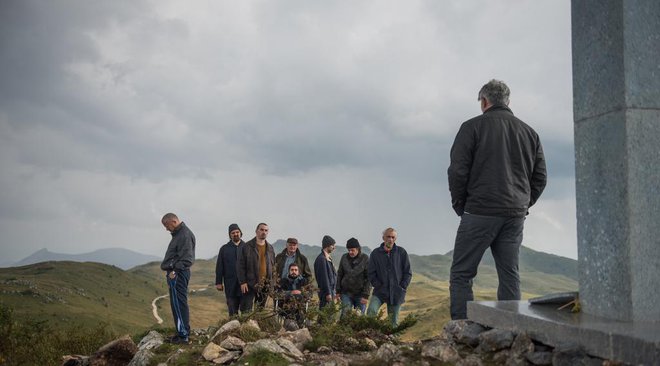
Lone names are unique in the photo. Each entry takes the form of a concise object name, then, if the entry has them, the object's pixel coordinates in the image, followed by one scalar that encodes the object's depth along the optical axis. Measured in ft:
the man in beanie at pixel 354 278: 43.37
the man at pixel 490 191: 21.24
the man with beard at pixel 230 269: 45.39
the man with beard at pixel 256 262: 43.39
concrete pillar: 17.51
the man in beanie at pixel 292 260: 43.57
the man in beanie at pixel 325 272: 45.16
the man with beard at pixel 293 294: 34.99
